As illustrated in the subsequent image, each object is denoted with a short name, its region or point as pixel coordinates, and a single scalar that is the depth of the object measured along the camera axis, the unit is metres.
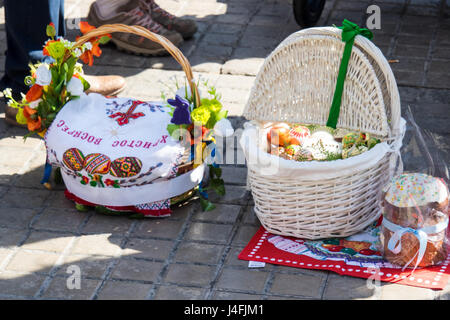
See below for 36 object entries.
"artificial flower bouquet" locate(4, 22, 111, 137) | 3.47
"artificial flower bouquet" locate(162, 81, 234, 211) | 3.24
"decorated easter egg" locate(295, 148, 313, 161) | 3.12
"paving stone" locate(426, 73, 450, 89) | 4.48
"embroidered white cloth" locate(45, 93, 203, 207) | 3.25
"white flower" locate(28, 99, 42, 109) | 3.47
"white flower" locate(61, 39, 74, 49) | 3.46
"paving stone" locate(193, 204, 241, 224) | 3.38
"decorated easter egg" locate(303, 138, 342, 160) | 3.13
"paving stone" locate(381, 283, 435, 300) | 2.84
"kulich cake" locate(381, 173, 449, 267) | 2.90
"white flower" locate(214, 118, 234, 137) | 3.24
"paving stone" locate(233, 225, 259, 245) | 3.23
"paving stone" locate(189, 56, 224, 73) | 4.73
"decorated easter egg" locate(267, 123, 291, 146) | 3.24
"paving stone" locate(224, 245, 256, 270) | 3.07
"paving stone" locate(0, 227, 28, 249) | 3.24
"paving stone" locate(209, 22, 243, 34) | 5.22
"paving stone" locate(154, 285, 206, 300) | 2.90
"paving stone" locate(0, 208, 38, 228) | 3.38
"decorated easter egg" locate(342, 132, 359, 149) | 3.20
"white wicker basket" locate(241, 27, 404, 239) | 2.99
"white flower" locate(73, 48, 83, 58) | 3.46
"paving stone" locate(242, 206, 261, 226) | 3.36
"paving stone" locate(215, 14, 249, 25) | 5.33
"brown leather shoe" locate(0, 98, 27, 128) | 4.15
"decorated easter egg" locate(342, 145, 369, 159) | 3.10
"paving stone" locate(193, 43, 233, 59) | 4.91
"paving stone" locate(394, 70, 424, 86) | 4.51
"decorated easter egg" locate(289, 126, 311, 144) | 3.28
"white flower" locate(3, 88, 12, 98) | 3.51
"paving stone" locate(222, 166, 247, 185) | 3.69
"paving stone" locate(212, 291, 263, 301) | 2.89
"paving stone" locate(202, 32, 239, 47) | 5.07
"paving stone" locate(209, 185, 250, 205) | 3.52
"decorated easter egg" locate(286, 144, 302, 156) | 3.18
